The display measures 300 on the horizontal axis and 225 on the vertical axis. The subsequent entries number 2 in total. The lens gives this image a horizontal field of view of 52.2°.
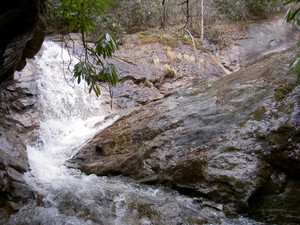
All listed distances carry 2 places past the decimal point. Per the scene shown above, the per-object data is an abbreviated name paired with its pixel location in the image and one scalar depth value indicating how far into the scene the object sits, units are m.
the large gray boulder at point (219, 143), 3.92
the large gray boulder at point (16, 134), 4.24
